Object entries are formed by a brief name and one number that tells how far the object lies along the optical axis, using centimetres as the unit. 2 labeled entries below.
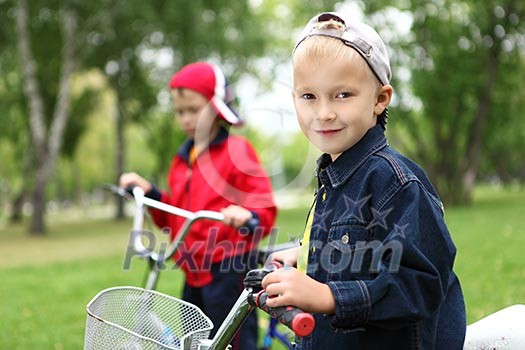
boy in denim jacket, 158
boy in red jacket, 374
